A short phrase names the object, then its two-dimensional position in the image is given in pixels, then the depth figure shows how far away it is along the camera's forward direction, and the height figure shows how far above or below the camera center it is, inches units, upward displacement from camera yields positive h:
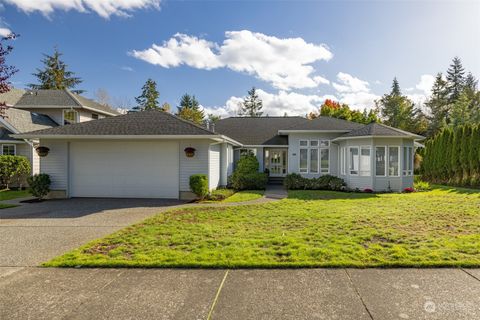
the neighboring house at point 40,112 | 691.4 +165.9
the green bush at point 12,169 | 619.2 -13.9
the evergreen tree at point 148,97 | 2042.3 +482.2
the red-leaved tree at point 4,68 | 323.0 +108.3
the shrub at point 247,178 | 627.2 -33.5
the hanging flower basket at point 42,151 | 486.0 +20.4
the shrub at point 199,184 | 464.8 -35.0
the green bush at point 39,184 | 473.1 -36.7
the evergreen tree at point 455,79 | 1793.8 +547.4
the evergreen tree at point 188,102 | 2377.7 +514.9
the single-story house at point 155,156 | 485.4 +12.1
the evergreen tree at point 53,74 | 1640.0 +522.3
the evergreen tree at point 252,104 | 2490.2 +522.5
